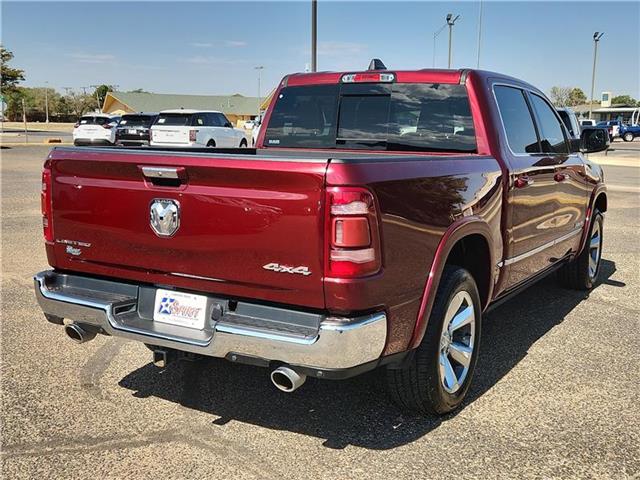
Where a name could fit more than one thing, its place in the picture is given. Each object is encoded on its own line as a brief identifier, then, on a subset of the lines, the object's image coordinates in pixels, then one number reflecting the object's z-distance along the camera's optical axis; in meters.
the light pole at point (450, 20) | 40.93
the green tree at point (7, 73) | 59.75
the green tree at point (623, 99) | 132.02
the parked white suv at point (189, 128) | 22.97
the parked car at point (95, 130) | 28.70
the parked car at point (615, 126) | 53.08
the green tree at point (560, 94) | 113.50
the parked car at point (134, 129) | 26.39
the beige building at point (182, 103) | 94.81
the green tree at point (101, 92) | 120.77
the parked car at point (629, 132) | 59.31
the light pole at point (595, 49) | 62.84
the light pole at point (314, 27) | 22.00
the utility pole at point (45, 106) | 99.31
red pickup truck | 2.83
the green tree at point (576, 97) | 118.94
